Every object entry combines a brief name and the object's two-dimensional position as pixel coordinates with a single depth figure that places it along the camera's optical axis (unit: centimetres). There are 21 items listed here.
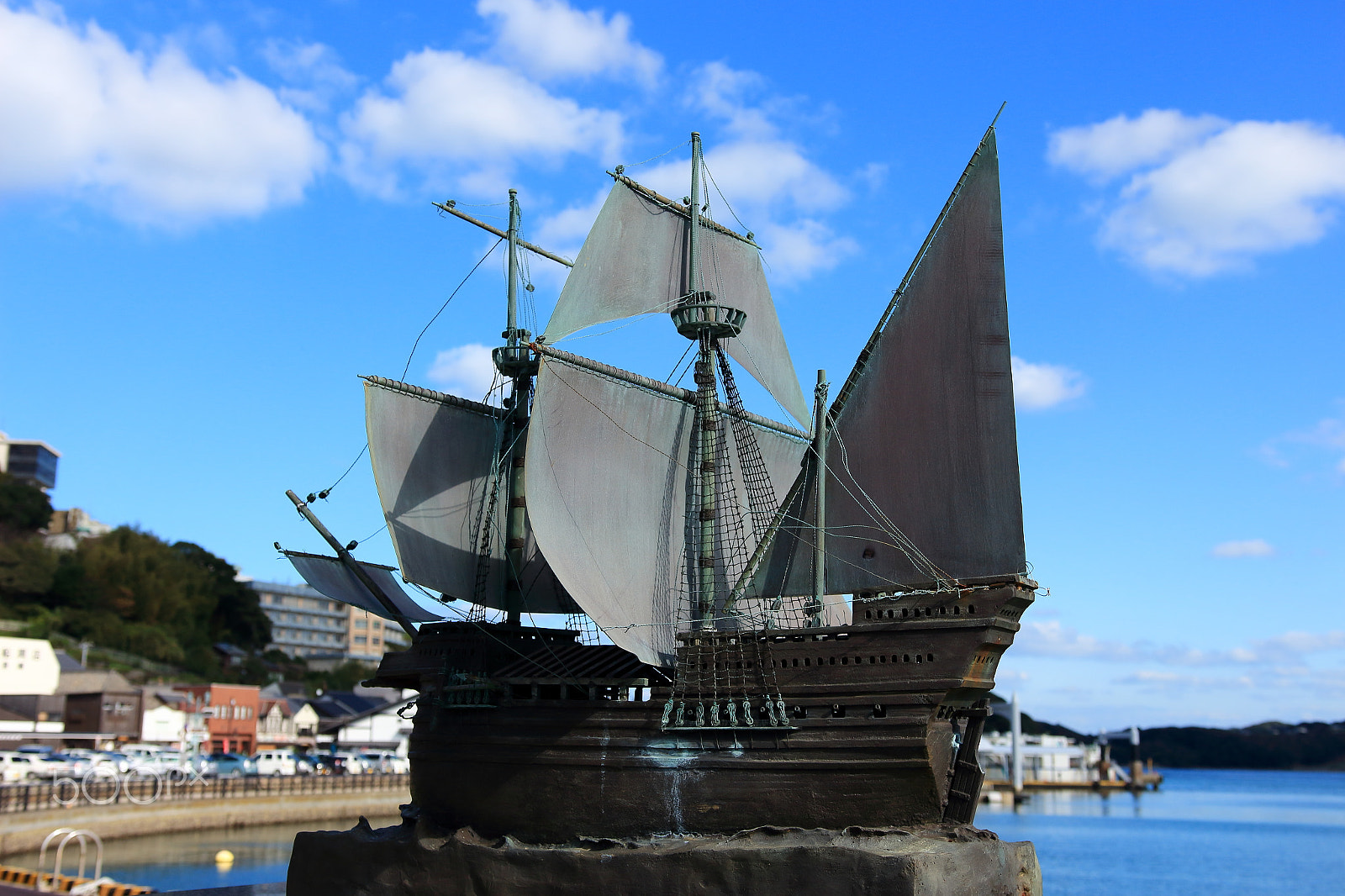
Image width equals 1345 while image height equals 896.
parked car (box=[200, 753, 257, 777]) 5762
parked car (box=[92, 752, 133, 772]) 5000
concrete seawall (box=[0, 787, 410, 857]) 3812
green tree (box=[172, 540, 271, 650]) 9644
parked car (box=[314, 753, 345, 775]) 6231
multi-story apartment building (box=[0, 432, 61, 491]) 11406
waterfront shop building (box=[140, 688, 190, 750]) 6419
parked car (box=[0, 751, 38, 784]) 4728
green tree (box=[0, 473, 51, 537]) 9231
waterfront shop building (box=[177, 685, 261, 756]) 6825
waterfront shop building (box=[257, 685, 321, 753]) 7344
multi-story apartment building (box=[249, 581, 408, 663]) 13112
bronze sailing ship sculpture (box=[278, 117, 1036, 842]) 1789
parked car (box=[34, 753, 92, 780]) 4819
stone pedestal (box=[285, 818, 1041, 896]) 1609
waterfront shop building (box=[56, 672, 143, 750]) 6231
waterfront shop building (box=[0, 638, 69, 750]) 5909
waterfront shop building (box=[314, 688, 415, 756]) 7781
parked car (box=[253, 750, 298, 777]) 5900
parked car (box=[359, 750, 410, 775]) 6625
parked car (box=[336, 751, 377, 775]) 6406
